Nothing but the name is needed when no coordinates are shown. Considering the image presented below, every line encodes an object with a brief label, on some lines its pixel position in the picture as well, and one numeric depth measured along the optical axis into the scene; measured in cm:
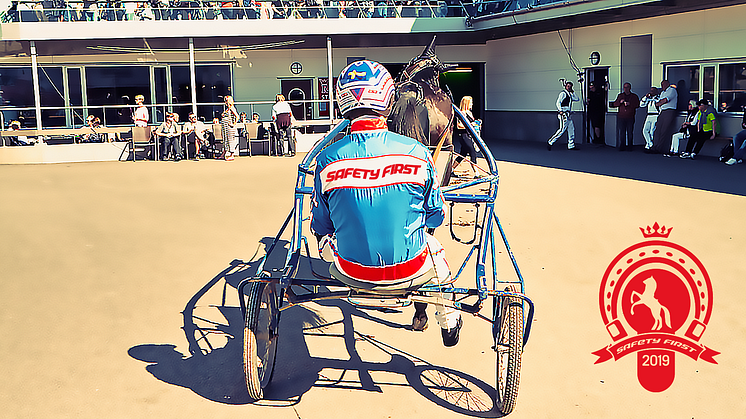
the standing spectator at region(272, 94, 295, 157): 1817
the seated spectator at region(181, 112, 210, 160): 1780
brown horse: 605
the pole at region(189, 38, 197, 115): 1916
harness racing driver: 325
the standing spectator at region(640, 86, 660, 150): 1579
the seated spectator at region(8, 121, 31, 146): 1853
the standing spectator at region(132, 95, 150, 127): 1836
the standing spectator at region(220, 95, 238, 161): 1772
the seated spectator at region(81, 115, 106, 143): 1872
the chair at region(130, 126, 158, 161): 1800
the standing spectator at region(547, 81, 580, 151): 1722
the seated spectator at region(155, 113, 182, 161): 1742
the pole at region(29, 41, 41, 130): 1850
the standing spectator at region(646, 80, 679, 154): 1533
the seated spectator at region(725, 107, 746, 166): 1319
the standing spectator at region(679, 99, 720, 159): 1419
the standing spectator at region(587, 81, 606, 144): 1877
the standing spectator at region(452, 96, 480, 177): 1201
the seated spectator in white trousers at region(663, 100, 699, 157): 1438
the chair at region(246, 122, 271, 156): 1881
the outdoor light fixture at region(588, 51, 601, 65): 1878
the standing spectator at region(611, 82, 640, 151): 1650
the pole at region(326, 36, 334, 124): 1969
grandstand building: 1688
